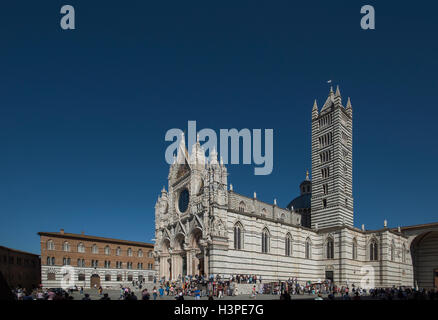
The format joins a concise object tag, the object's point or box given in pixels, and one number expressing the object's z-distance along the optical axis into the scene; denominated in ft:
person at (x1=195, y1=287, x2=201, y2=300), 85.76
